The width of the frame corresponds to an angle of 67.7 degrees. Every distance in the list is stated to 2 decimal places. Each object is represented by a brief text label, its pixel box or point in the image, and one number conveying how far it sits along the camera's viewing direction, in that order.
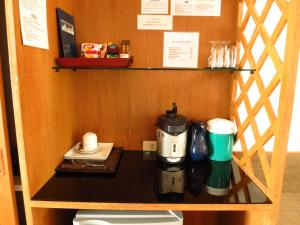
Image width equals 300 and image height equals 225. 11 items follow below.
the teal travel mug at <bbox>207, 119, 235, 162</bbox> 1.20
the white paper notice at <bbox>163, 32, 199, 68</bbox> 1.29
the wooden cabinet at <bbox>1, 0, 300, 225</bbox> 0.85
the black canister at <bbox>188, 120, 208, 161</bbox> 1.23
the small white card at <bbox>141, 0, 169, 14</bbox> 1.26
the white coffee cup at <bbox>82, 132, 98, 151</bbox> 1.24
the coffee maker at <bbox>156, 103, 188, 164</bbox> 1.14
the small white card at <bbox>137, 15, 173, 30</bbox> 1.28
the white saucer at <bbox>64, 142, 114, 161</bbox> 1.18
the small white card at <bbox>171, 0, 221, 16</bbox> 1.26
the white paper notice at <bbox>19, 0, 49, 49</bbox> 0.79
